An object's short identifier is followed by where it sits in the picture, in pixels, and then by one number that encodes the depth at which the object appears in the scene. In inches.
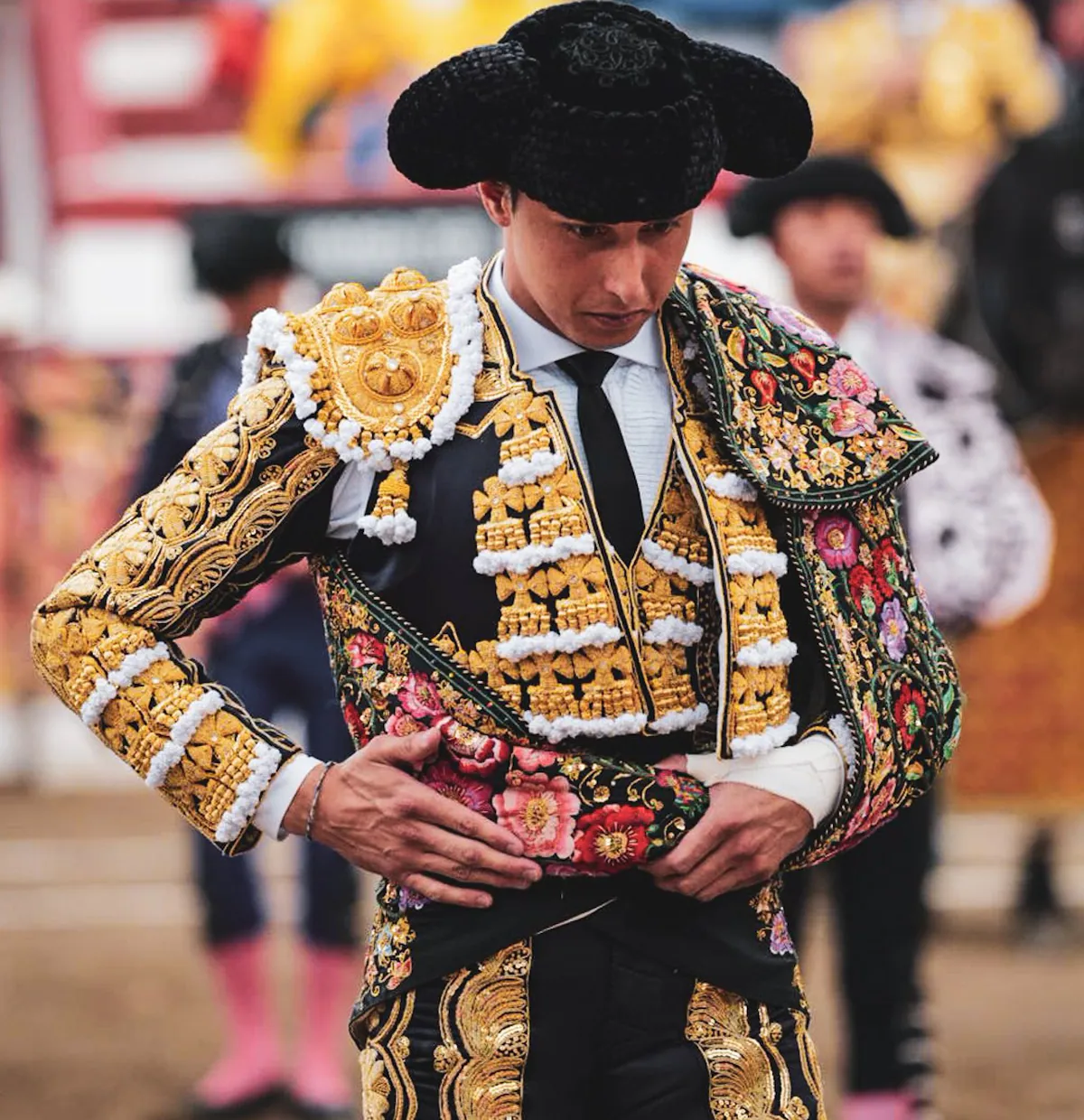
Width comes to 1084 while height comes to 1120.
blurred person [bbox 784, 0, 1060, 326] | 965.2
